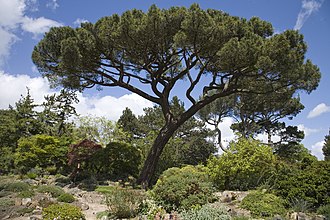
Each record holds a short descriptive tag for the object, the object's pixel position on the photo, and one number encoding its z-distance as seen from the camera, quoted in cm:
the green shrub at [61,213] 660
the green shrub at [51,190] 1041
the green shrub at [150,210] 685
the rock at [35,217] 688
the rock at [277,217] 618
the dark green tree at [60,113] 2295
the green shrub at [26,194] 927
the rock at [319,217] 648
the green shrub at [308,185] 741
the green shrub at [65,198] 952
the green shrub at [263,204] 691
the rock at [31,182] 1363
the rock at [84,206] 906
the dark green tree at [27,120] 2203
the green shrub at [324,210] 675
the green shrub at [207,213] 624
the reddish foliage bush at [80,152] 1560
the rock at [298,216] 662
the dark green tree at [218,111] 2556
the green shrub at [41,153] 1658
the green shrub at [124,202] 753
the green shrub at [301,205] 696
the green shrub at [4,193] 981
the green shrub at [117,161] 1602
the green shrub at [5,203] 823
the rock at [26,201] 850
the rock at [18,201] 863
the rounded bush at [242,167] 1054
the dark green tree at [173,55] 1198
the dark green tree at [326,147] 3016
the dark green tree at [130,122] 3184
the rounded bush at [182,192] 732
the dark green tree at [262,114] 2459
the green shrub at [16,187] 1072
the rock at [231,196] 859
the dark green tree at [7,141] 2047
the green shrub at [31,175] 1506
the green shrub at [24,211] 777
